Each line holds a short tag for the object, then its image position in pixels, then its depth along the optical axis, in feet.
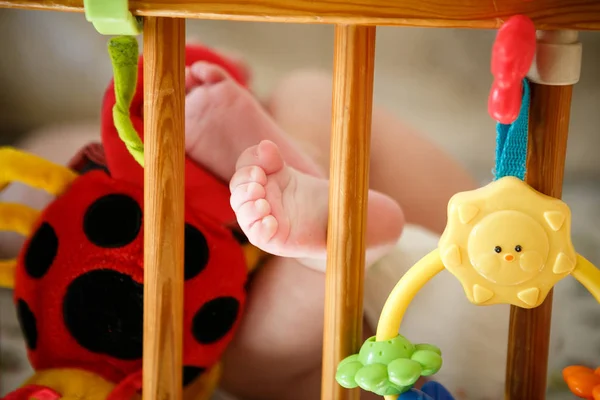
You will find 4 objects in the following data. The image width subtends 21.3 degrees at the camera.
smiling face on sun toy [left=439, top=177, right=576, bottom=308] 2.20
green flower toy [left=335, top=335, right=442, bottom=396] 2.26
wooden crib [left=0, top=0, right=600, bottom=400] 2.21
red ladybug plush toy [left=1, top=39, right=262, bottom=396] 2.64
